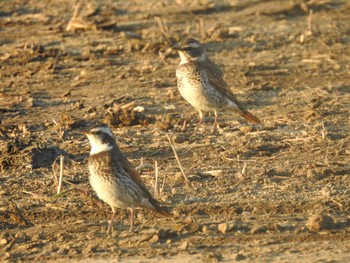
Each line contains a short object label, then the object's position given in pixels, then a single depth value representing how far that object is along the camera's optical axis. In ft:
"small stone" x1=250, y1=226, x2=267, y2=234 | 31.50
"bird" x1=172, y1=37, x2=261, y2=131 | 43.57
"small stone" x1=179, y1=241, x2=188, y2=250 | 30.37
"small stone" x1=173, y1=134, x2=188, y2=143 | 41.32
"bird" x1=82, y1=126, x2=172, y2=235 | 31.40
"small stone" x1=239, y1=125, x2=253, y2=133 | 42.30
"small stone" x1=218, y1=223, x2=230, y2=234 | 31.40
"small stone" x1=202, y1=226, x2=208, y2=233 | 31.58
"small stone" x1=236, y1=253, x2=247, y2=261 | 29.63
